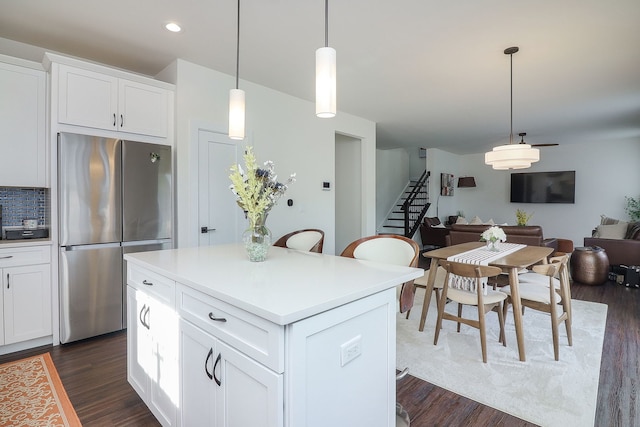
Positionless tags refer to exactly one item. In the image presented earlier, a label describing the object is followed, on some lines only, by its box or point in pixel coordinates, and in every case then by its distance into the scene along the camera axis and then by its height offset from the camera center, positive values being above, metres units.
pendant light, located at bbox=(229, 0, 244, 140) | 2.20 +0.64
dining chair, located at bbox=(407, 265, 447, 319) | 3.29 -0.78
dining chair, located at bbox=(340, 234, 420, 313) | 2.17 -0.30
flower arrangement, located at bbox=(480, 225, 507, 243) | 3.35 -0.26
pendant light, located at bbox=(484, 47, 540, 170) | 3.74 +0.62
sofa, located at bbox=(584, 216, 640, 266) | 4.94 -0.50
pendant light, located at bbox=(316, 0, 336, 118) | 1.64 +0.65
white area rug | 1.98 -1.16
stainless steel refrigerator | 2.74 -0.10
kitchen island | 1.03 -0.49
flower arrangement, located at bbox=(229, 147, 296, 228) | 1.69 +0.11
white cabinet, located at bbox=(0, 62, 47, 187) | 2.74 +0.70
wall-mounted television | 8.37 +0.60
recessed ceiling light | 2.66 +1.49
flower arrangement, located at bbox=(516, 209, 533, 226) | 6.26 -0.18
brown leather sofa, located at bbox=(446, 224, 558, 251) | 4.86 -0.39
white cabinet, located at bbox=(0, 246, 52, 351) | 2.59 -0.69
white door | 3.48 +0.19
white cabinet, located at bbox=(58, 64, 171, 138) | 2.79 +0.97
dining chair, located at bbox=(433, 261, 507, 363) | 2.49 -0.70
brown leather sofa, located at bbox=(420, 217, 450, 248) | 7.61 -0.53
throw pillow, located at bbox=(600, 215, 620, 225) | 6.29 -0.22
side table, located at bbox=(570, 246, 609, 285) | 4.77 -0.81
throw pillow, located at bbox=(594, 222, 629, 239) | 5.48 -0.35
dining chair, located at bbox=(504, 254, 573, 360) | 2.73 -0.66
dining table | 2.55 -0.43
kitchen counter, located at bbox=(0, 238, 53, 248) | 2.59 -0.27
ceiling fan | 6.82 +1.58
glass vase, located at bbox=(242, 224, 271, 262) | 1.81 -0.18
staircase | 8.57 -0.01
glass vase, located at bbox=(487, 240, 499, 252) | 3.34 -0.37
